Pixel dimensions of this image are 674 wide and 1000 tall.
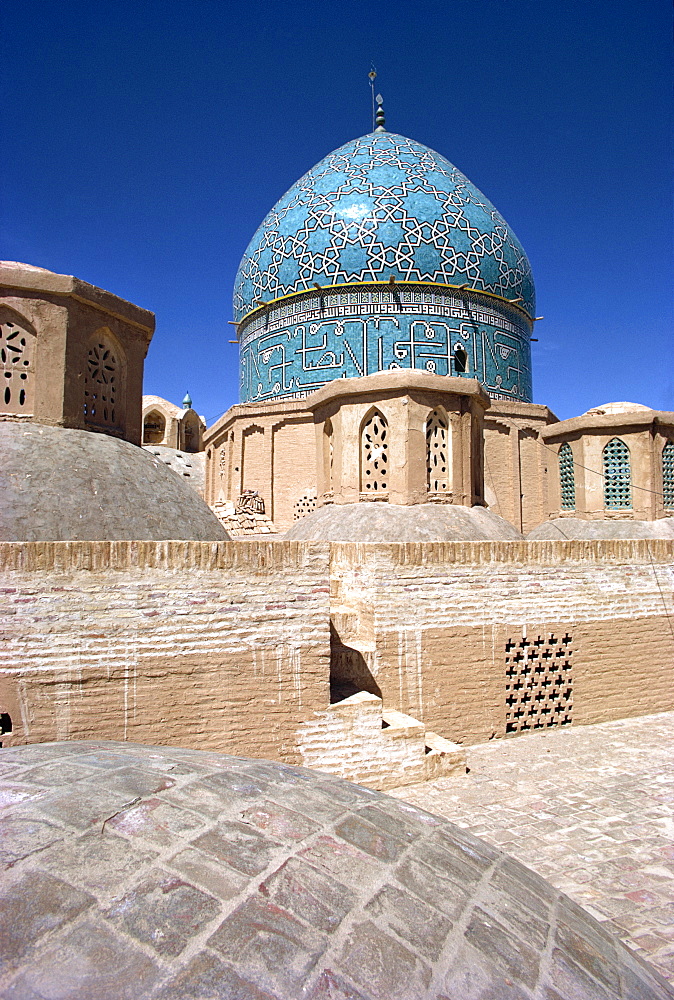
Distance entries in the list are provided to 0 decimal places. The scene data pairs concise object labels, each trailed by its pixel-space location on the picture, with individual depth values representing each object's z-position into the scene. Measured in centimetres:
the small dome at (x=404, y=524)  821
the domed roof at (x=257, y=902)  136
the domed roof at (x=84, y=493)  516
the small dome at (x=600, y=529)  1198
